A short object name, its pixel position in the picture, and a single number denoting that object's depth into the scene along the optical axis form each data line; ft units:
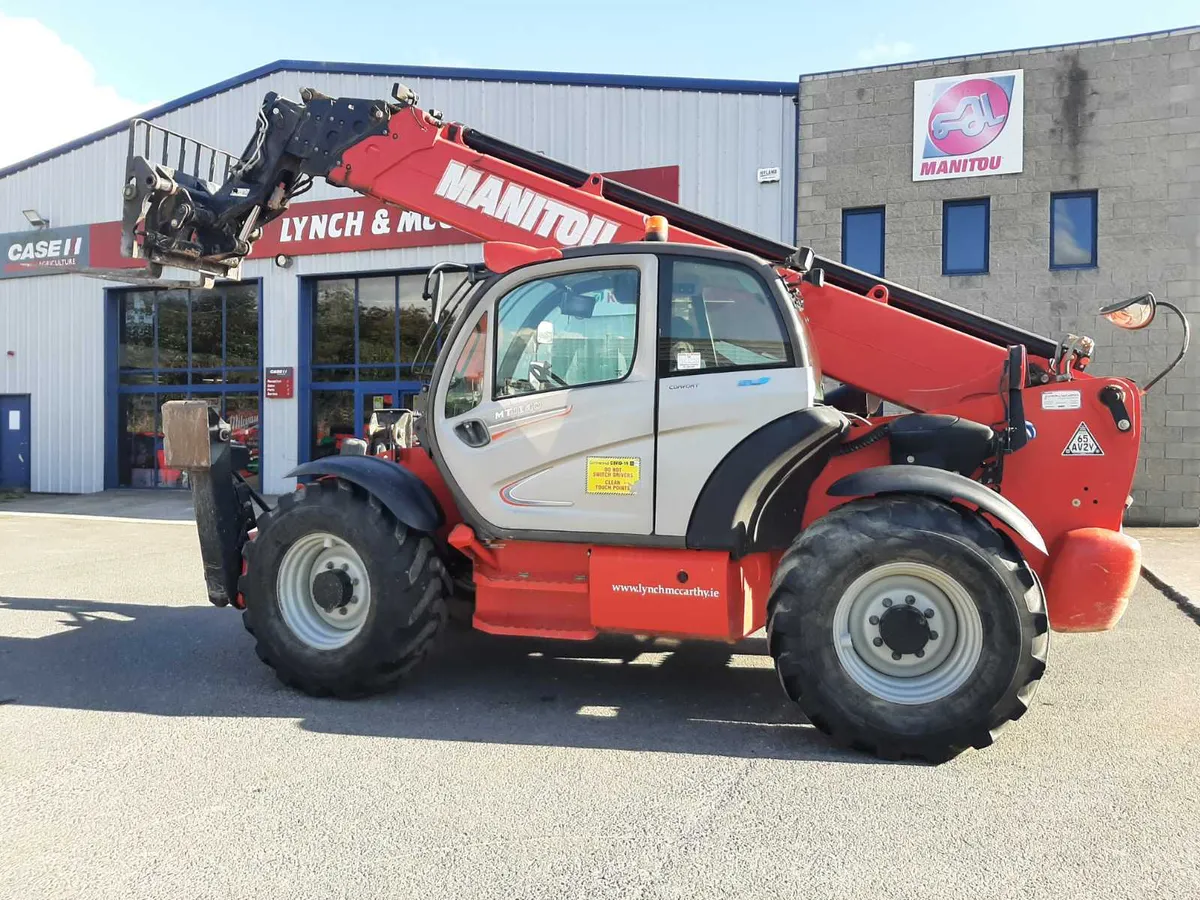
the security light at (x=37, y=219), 65.51
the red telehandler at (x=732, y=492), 13.76
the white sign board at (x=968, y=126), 44.75
